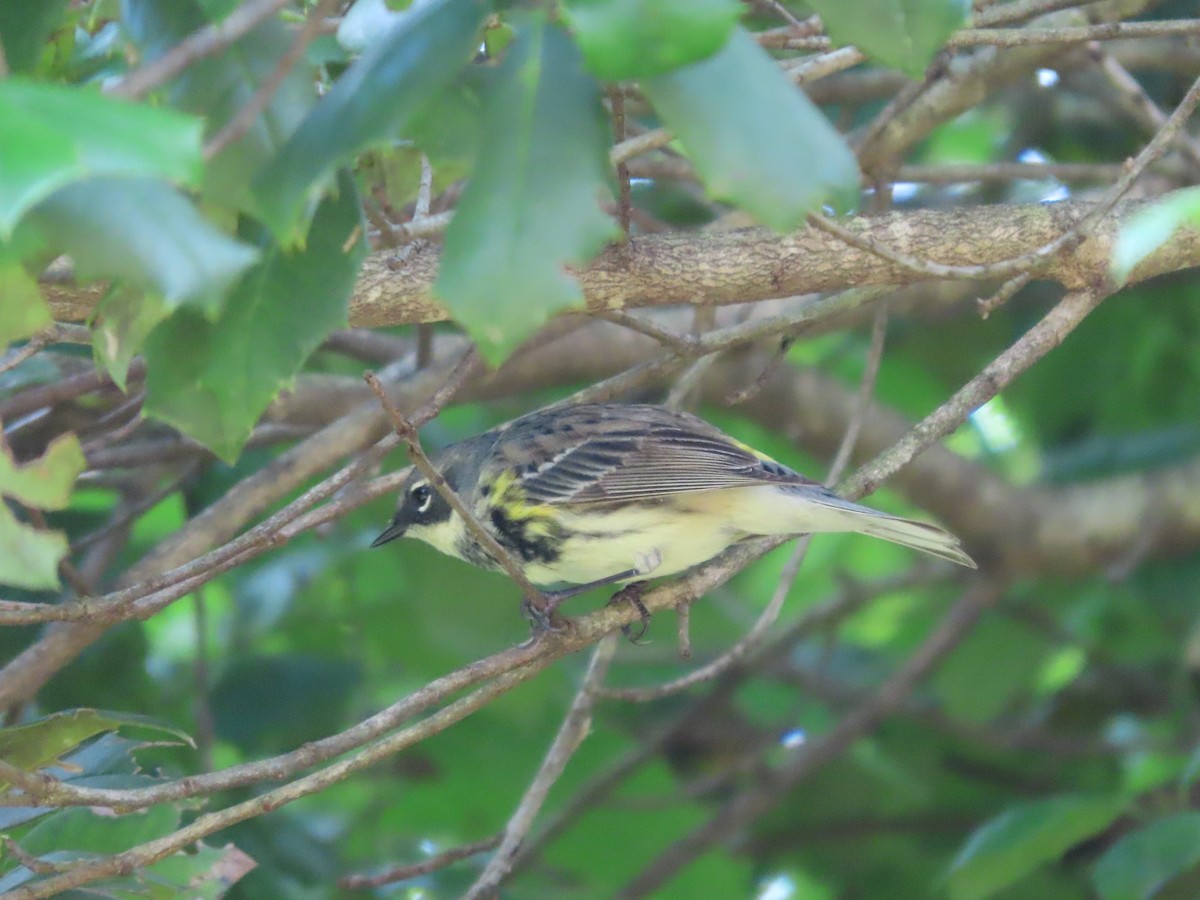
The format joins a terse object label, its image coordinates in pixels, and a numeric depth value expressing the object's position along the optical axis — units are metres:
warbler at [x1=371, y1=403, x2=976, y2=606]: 8.50
